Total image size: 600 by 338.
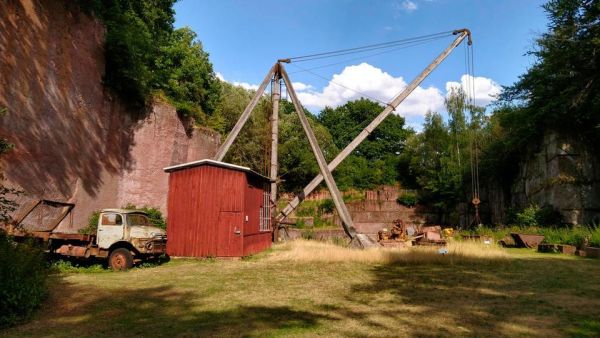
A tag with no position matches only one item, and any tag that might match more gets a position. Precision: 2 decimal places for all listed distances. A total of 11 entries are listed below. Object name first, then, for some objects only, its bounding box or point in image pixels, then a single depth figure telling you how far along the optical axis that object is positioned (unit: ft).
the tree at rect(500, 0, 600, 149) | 64.80
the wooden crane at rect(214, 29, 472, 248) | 66.65
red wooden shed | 50.47
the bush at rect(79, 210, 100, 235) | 55.98
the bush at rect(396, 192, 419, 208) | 125.29
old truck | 40.70
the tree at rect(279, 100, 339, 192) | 128.36
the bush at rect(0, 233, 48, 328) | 21.84
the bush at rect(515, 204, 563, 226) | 73.15
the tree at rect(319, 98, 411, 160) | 177.58
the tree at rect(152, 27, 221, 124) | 82.33
